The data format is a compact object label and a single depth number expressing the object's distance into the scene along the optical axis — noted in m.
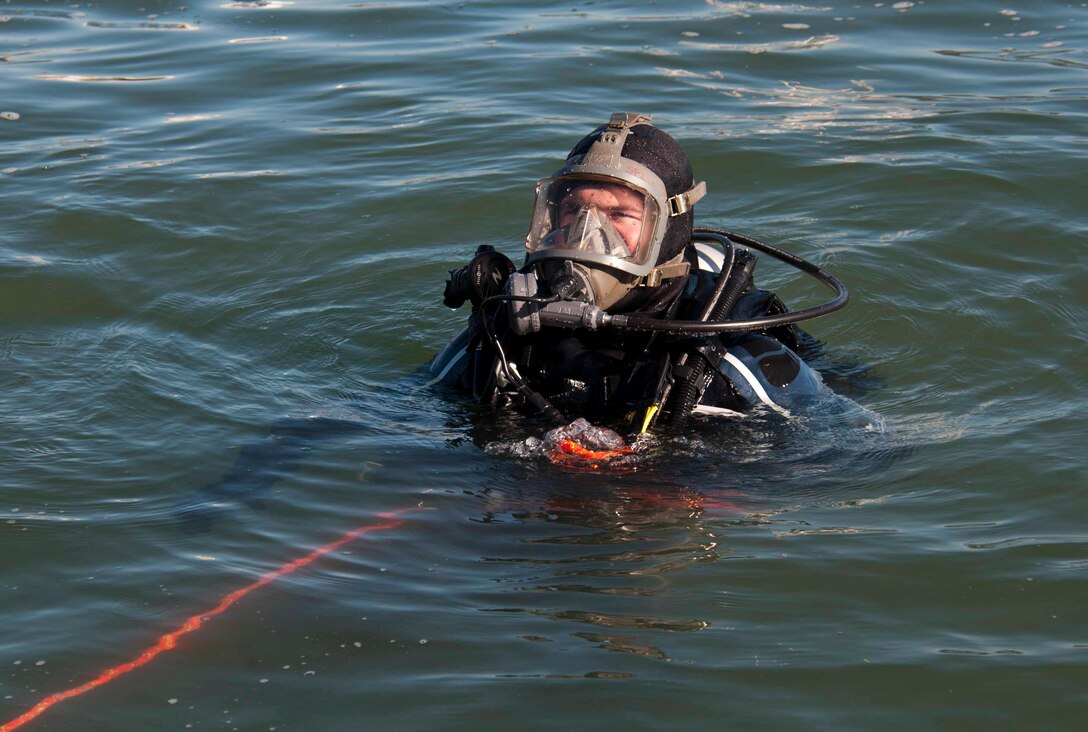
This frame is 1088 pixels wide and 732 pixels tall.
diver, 4.28
